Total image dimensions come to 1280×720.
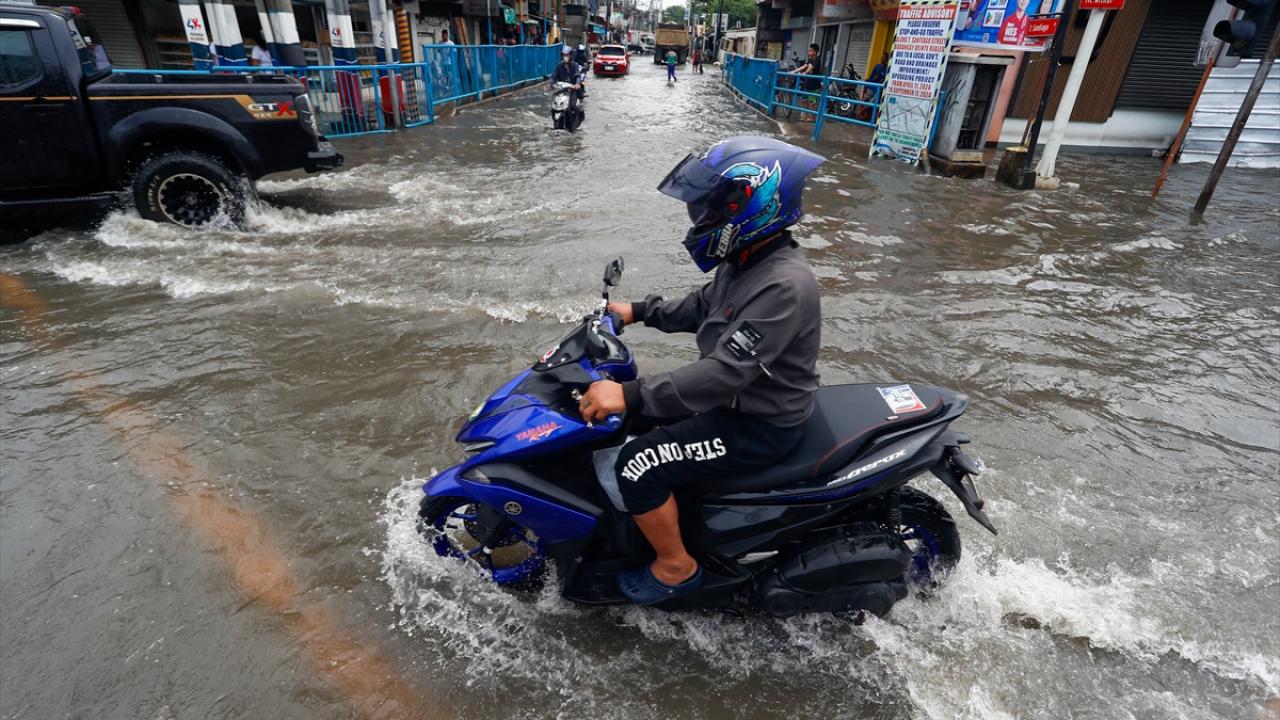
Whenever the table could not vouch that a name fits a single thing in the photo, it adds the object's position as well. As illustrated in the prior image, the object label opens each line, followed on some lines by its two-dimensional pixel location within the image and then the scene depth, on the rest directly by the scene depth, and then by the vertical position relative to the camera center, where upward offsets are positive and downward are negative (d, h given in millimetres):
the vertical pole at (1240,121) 8680 -826
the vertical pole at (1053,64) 10148 -279
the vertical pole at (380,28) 15633 -420
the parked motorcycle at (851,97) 17328 -1586
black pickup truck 6062 -1218
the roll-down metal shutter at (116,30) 13578 -679
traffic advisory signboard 11102 -664
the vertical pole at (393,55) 14023 -1021
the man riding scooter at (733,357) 2117 -986
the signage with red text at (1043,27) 10018 +227
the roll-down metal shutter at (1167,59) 14617 -196
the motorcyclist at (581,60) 15877 -933
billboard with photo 10344 +277
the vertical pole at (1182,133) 9864 -1521
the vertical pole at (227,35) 12586 -613
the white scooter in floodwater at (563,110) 14734 -1873
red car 36719 -2141
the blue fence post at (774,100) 18406 -1843
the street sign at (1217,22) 8588 +314
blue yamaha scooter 2408 -1606
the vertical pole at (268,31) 13812 -549
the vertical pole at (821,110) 14375 -1582
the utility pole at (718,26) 58500 +28
